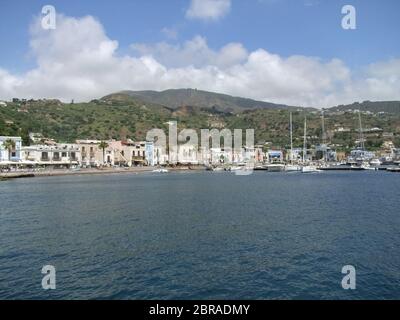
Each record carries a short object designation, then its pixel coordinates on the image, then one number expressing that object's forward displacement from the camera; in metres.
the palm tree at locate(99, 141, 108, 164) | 94.87
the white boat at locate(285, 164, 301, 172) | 103.81
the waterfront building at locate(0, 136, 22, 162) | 75.93
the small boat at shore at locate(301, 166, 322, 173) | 93.50
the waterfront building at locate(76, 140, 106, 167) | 97.75
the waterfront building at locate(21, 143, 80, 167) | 83.44
